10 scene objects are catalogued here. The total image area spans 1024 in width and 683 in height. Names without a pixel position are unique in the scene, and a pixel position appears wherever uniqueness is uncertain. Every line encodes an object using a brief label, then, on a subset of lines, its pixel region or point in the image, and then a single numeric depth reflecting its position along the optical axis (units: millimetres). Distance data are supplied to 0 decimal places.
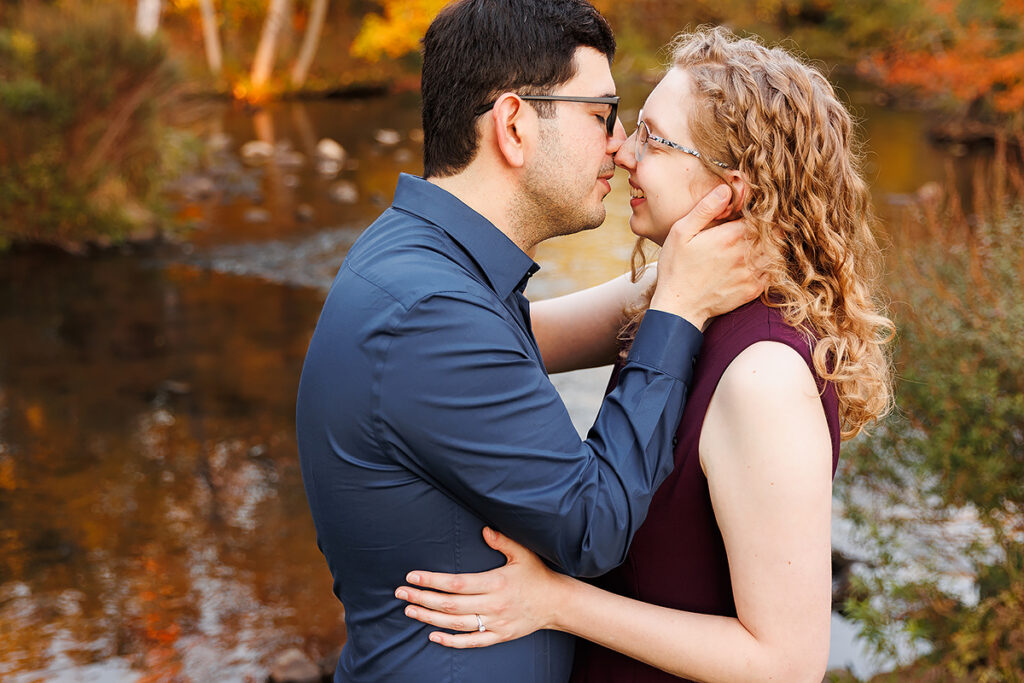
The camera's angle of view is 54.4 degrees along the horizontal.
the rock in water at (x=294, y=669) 3934
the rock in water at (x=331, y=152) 15401
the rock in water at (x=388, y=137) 17312
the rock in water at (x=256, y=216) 11945
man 1562
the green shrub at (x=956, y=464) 3471
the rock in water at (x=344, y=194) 12984
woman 1632
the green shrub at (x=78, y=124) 10000
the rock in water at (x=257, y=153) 15297
